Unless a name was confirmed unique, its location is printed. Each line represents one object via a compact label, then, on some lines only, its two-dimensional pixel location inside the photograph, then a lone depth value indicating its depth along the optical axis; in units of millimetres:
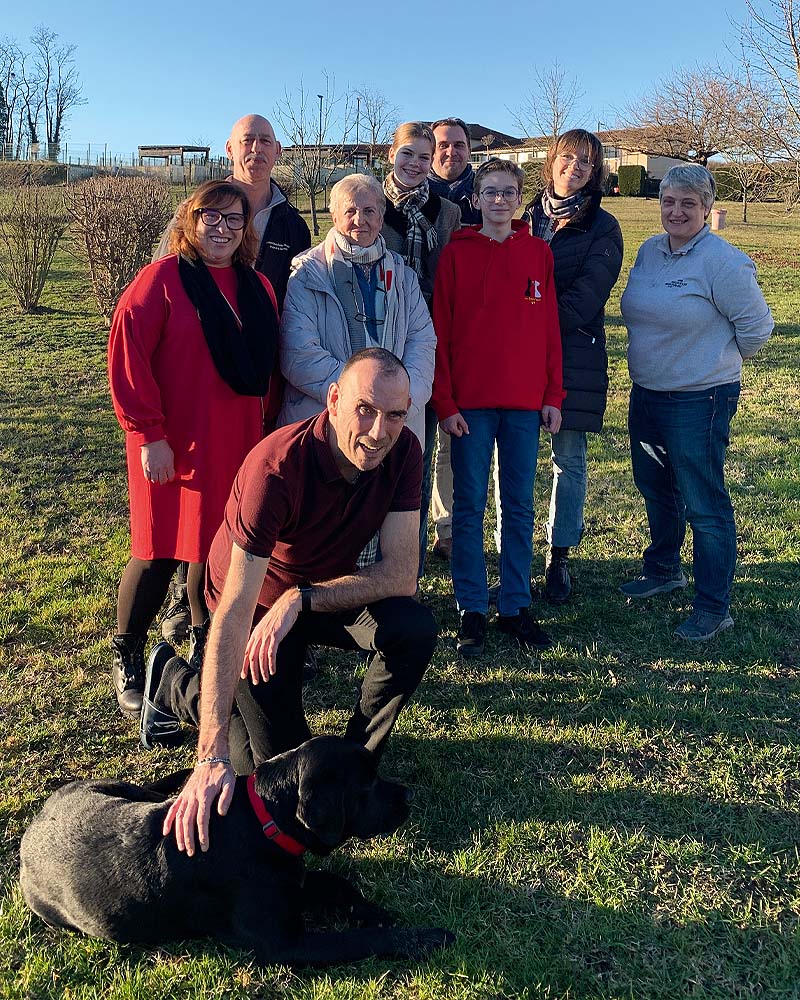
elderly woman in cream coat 3383
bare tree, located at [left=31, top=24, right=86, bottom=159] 68625
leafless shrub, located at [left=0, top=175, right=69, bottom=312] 11820
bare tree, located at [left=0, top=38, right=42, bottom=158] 65188
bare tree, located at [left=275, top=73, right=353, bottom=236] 24641
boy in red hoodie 3738
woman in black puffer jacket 3949
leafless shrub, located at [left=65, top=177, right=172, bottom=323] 10810
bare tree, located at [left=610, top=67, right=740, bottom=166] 18984
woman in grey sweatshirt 3775
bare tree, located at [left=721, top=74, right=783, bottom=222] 16031
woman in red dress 3176
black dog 2207
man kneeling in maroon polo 2494
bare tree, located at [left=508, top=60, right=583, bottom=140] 31234
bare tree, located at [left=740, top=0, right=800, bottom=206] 15469
